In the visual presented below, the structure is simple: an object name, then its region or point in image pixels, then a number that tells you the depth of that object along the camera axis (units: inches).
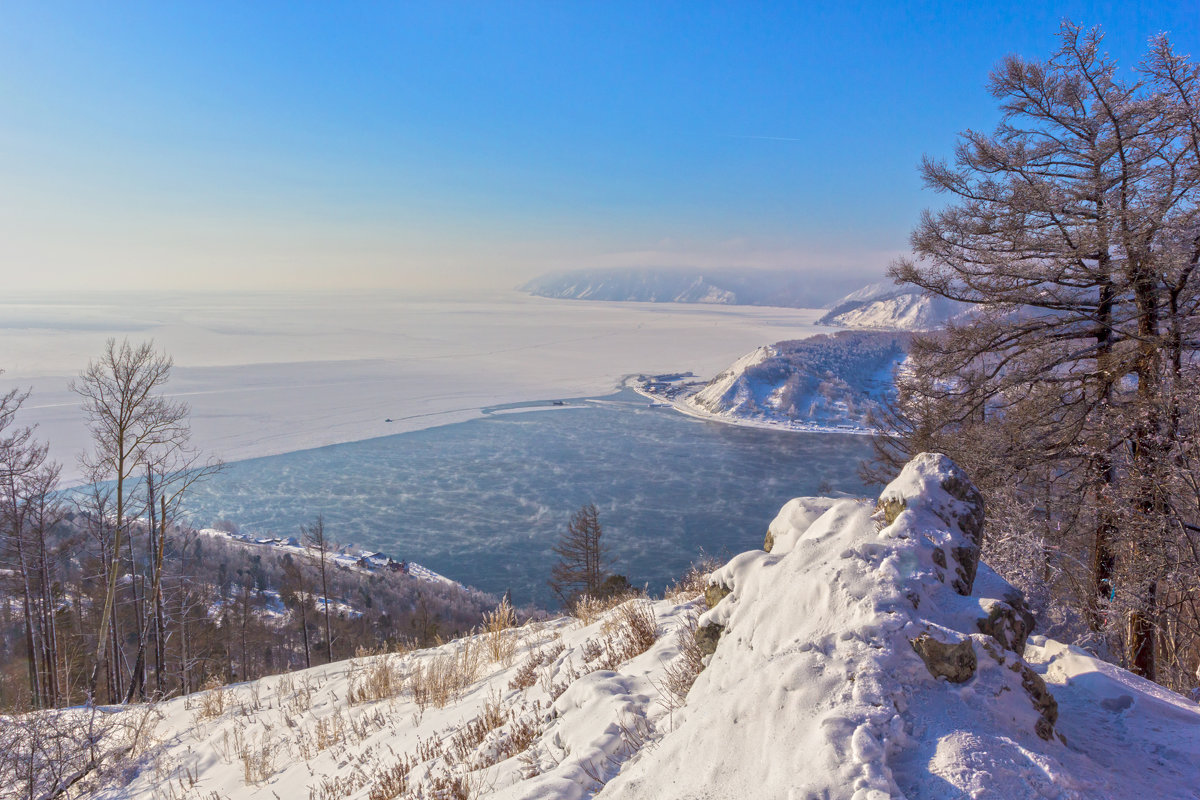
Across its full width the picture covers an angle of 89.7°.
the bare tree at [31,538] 495.5
